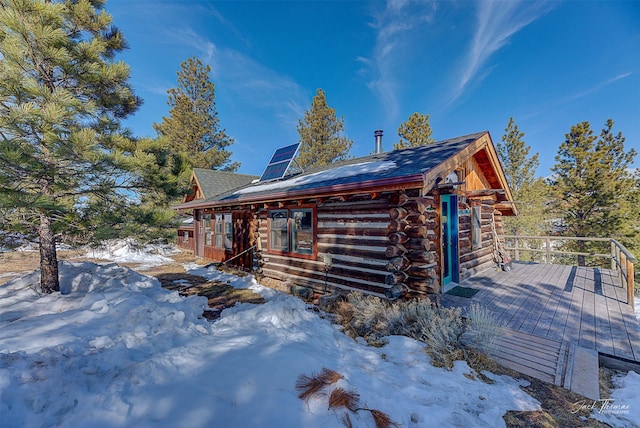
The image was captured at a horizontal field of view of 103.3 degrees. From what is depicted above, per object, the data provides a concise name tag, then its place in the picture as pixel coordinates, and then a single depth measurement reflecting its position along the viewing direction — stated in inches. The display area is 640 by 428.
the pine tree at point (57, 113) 174.2
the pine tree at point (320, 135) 902.4
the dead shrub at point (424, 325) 148.4
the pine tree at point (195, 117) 943.7
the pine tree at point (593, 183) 609.9
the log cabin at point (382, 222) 218.1
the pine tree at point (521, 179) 762.8
